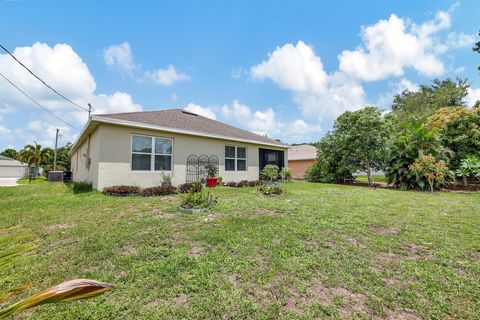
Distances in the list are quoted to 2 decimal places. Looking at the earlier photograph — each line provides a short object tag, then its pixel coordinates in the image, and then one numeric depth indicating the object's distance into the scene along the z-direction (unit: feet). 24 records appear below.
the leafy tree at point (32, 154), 77.77
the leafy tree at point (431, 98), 82.64
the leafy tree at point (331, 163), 50.08
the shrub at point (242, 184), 36.82
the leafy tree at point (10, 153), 150.00
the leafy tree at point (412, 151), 38.75
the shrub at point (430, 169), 35.17
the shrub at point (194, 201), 18.80
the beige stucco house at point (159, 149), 27.91
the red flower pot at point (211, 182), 35.32
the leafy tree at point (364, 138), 44.45
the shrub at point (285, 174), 47.50
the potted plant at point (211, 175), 35.44
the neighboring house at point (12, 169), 106.52
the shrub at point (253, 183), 37.95
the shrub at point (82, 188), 29.19
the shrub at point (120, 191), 25.87
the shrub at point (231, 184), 37.24
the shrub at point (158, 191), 26.21
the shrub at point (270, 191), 27.89
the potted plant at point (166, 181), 31.27
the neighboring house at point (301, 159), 78.59
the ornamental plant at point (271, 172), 35.09
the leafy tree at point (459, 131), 41.49
